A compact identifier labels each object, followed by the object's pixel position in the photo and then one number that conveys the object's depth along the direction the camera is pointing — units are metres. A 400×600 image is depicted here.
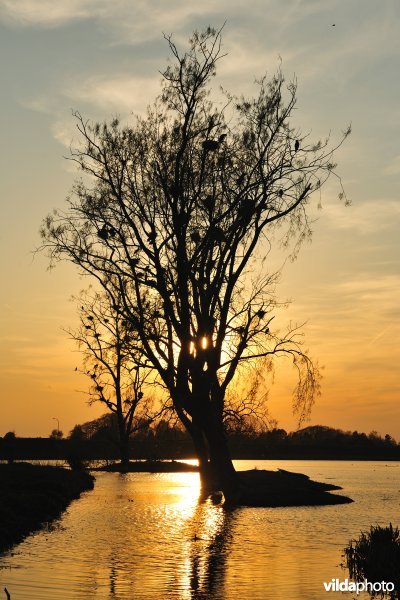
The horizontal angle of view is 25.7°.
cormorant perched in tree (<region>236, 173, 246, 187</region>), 39.97
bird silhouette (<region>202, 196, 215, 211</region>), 39.75
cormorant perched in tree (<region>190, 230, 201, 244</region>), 39.91
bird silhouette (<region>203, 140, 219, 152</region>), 39.19
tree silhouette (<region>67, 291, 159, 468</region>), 49.55
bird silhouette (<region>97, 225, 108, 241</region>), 41.03
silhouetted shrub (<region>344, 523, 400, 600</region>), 17.22
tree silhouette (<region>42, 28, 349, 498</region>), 39.31
